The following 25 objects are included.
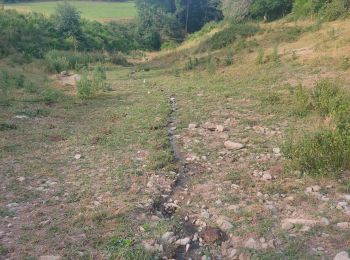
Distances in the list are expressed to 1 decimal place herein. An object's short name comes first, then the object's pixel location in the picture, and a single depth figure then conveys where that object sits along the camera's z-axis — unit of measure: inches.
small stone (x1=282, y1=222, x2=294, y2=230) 162.2
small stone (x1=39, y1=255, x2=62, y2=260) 145.7
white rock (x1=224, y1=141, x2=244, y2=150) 257.1
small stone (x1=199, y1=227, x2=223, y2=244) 159.3
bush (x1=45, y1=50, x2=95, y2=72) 706.8
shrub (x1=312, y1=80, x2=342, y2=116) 292.7
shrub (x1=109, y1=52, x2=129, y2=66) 943.7
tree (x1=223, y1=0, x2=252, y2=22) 1051.5
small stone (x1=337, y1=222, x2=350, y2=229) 158.9
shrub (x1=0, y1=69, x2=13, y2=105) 404.6
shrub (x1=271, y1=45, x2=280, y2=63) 532.7
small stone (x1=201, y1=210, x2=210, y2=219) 177.0
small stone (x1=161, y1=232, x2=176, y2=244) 158.9
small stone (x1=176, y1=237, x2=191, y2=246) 158.7
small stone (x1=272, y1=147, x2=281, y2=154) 241.7
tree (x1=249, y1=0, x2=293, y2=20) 966.4
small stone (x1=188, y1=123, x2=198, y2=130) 309.6
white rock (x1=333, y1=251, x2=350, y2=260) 137.1
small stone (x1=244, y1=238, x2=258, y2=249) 152.0
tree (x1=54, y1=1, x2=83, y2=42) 1214.9
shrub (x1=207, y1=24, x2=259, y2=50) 811.4
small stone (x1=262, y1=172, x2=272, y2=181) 208.5
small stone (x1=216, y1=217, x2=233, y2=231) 165.6
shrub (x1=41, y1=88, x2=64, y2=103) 425.7
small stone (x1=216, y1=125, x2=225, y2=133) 295.3
